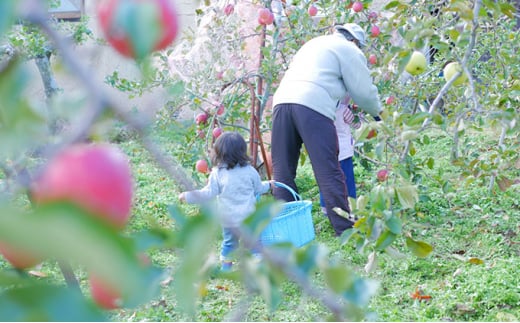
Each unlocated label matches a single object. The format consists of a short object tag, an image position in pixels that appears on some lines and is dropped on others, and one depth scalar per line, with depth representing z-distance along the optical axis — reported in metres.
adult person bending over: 3.50
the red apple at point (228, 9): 4.23
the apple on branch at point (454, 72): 2.03
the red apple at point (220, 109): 4.05
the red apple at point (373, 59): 4.23
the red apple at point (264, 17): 4.02
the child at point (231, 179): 3.21
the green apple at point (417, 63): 2.31
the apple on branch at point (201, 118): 4.04
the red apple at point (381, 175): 3.62
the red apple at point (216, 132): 3.84
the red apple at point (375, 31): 4.10
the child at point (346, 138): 4.09
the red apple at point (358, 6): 4.07
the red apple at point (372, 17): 4.23
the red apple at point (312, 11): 4.20
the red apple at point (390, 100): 4.12
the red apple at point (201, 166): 3.59
